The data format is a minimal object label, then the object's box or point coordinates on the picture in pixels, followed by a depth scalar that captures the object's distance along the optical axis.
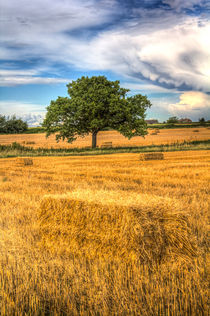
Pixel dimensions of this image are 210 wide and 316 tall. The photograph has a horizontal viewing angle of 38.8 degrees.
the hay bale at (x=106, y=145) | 40.03
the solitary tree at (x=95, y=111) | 36.06
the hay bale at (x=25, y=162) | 21.77
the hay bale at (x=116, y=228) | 4.73
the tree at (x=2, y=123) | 106.56
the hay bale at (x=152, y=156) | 22.86
